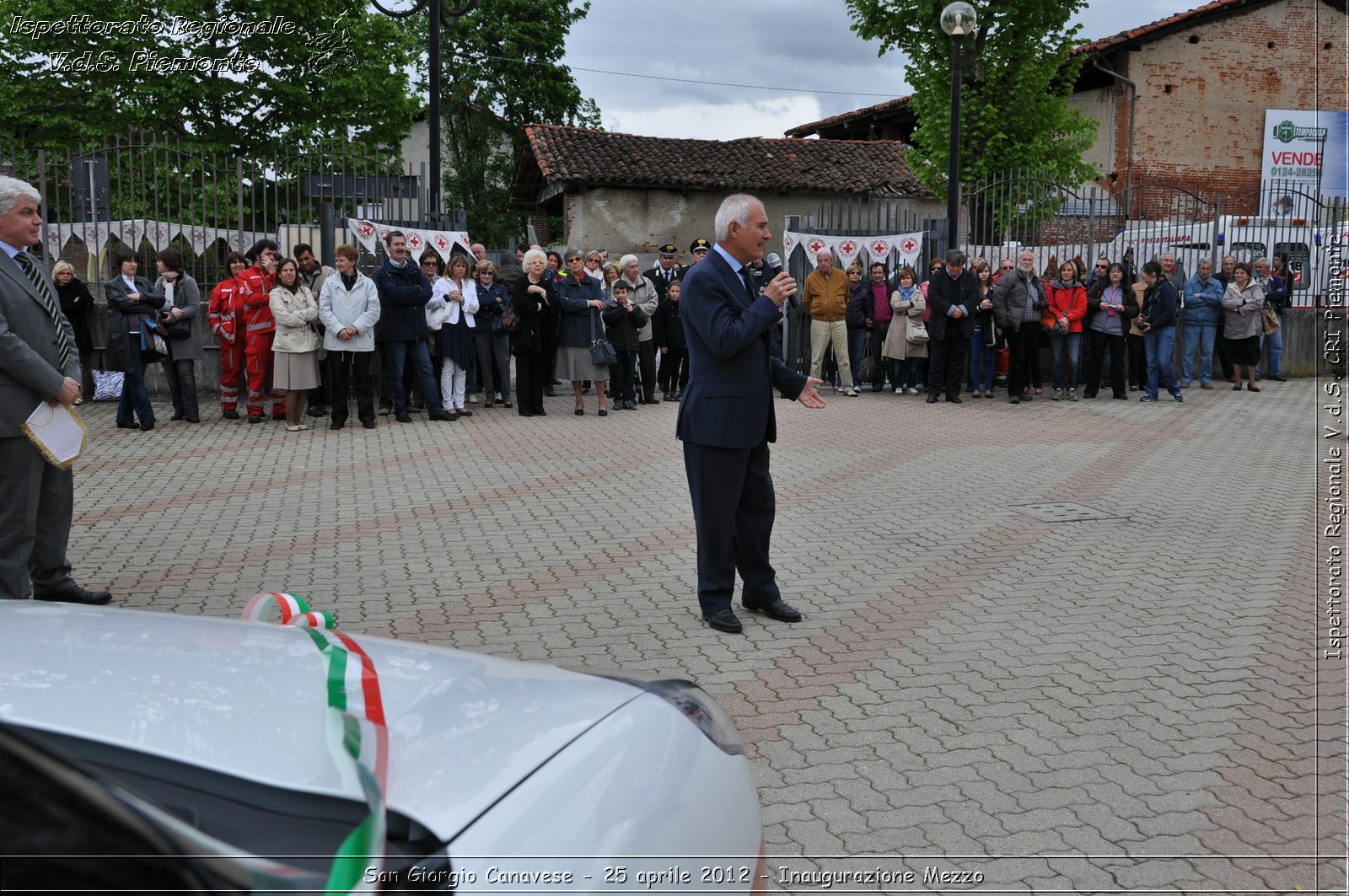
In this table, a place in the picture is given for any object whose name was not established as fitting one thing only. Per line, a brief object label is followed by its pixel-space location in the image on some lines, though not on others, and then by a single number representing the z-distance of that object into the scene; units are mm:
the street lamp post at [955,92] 16984
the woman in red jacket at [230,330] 13828
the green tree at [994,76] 28297
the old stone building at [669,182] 32906
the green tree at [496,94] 46281
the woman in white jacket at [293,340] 13016
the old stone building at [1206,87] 37875
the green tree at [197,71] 33969
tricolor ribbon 1569
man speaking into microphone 5758
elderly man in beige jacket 16797
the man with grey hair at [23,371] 5438
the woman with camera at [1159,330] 16484
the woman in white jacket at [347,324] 13094
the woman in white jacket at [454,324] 14500
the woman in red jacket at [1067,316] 16531
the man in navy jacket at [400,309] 13609
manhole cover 8773
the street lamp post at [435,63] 15750
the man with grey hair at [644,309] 15906
